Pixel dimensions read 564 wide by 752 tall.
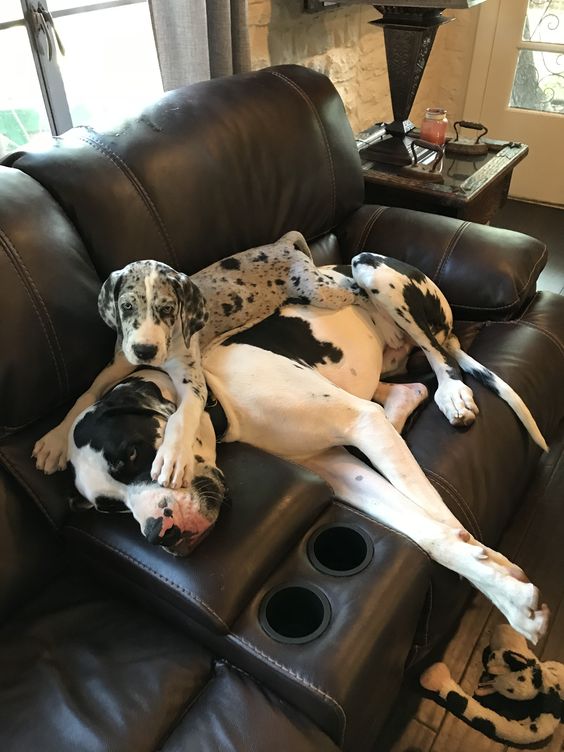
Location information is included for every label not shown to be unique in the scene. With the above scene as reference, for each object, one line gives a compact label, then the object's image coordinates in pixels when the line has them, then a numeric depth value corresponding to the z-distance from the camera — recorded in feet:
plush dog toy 4.88
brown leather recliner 3.62
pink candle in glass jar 8.62
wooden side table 7.80
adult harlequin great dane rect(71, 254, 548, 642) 4.23
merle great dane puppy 4.25
